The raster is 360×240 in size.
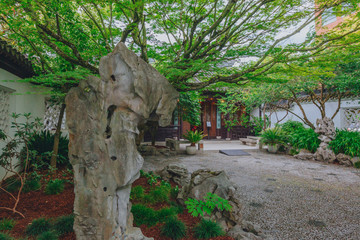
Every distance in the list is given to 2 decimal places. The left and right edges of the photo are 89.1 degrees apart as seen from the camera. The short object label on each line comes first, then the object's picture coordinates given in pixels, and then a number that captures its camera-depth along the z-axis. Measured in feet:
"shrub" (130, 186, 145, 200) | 10.64
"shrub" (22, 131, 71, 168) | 16.46
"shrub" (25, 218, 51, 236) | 7.35
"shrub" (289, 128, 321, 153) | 26.81
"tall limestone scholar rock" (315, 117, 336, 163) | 24.36
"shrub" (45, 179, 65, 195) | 11.13
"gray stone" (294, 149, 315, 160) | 25.93
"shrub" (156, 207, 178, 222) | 8.78
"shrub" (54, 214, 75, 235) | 7.42
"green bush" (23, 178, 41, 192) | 11.60
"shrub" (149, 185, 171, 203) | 10.58
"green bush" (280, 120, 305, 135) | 35.02
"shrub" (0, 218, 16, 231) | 7.58
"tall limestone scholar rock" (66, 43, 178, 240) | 6.15
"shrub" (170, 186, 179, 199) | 11.53
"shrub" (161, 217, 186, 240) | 7.52
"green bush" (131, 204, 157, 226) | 8.46
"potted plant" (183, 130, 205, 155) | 29.84
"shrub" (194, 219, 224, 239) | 7.61
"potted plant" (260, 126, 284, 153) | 31.22
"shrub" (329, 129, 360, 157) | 22.44
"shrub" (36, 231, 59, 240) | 6.64
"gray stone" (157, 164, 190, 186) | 13.89
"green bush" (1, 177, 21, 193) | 11.58
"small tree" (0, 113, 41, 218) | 9.65
